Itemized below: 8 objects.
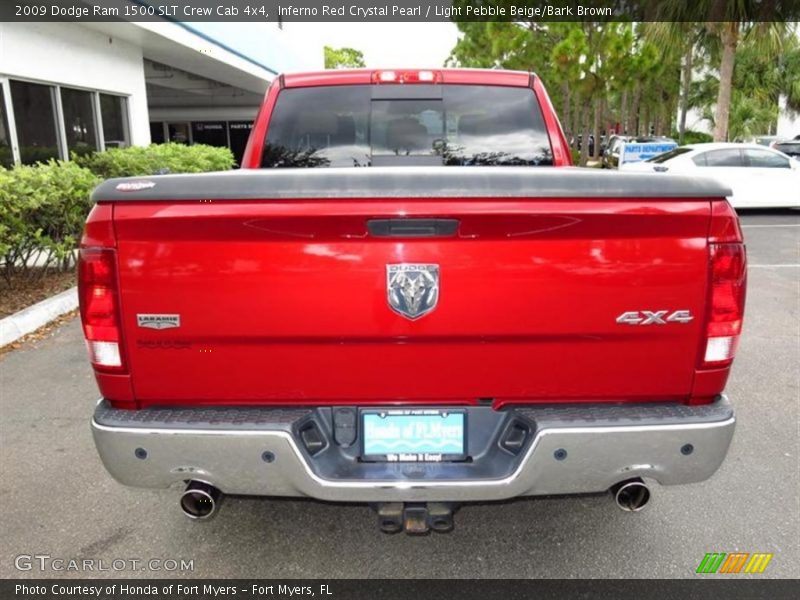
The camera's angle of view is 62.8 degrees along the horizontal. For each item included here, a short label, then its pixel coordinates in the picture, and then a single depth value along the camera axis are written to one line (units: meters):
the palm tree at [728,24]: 15.92
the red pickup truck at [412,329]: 2.18
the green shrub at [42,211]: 6.32
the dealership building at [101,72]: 9.70
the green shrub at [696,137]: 33.23
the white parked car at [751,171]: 13.76
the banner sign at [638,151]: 19.48
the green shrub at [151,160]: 10.00
